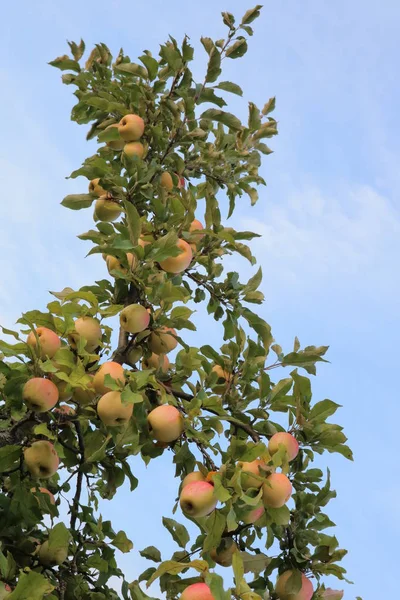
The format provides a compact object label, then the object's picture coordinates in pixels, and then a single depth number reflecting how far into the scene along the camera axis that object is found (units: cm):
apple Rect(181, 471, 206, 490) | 307
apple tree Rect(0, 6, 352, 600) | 302
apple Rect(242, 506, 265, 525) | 289
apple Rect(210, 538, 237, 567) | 320
